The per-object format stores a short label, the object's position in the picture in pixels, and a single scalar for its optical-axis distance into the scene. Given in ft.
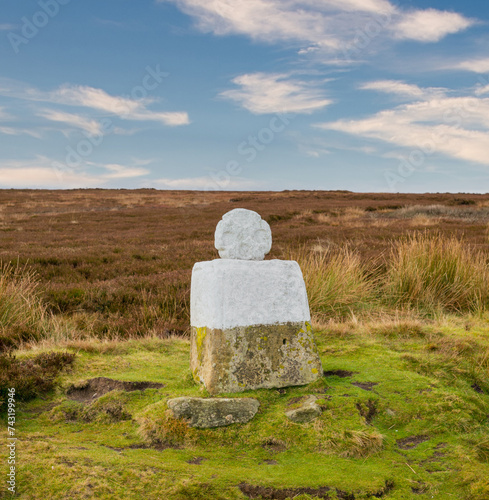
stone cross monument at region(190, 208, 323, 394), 13.91
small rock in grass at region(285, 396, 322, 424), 12.19
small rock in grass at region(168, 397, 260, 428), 12.17
